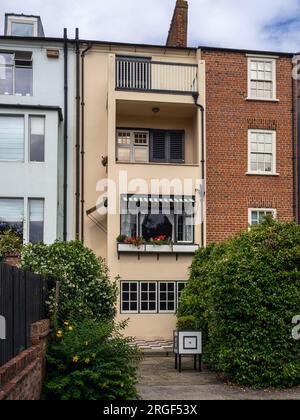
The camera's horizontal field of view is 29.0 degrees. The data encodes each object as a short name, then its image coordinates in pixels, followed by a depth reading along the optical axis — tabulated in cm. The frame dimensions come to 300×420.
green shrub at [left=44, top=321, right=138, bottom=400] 920
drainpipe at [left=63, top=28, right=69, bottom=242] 2141
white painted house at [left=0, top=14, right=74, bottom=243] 2033
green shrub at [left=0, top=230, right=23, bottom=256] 1783
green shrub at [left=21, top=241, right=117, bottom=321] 1287
